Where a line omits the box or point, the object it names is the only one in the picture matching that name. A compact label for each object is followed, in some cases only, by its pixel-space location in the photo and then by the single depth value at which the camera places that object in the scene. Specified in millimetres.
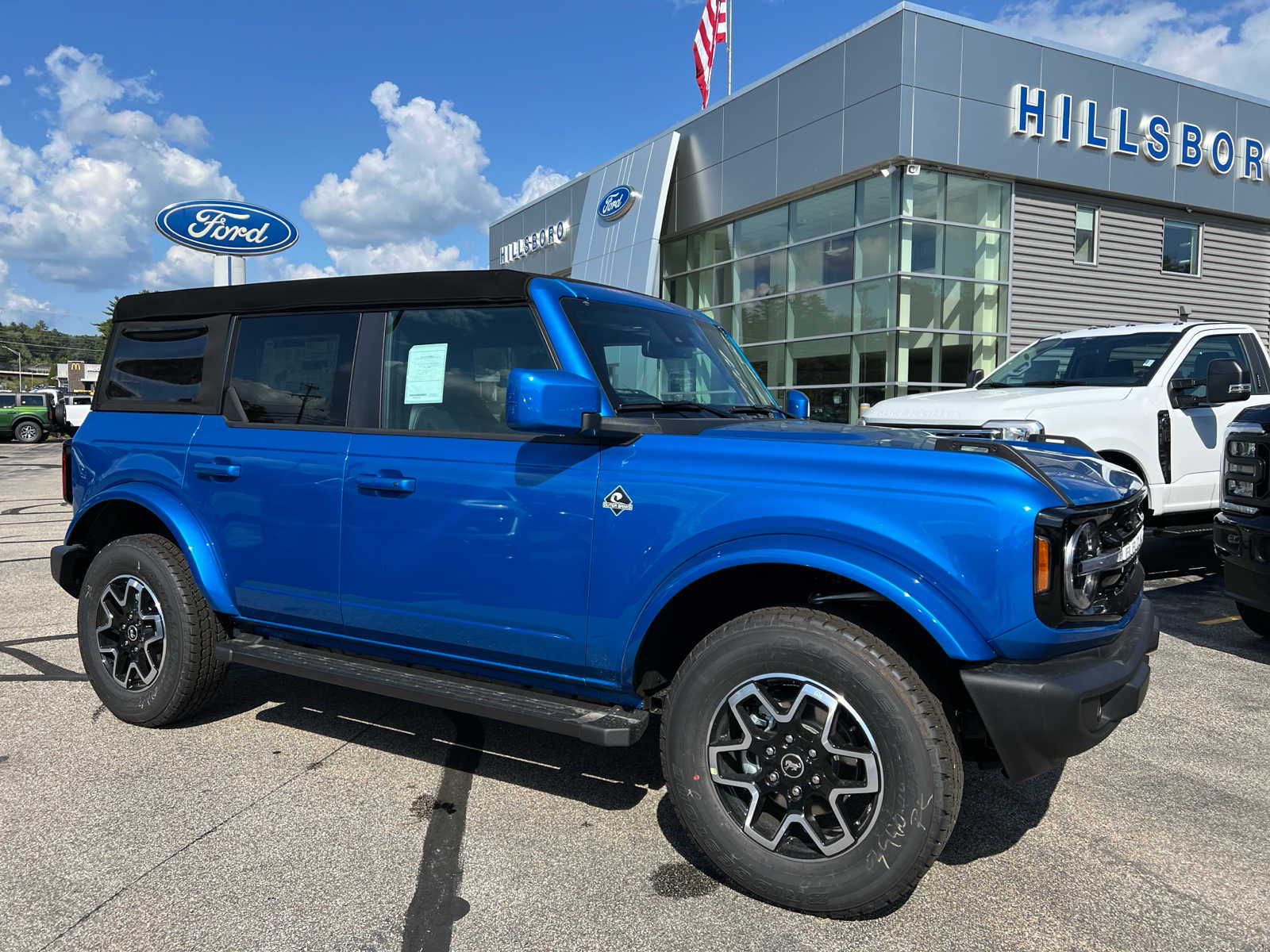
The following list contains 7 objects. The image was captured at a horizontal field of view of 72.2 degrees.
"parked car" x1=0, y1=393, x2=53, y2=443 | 32094
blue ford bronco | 2414
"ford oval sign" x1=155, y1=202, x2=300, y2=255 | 16344
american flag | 20516
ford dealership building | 14477
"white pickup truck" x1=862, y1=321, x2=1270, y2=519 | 6801
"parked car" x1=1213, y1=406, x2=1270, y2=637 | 4902
